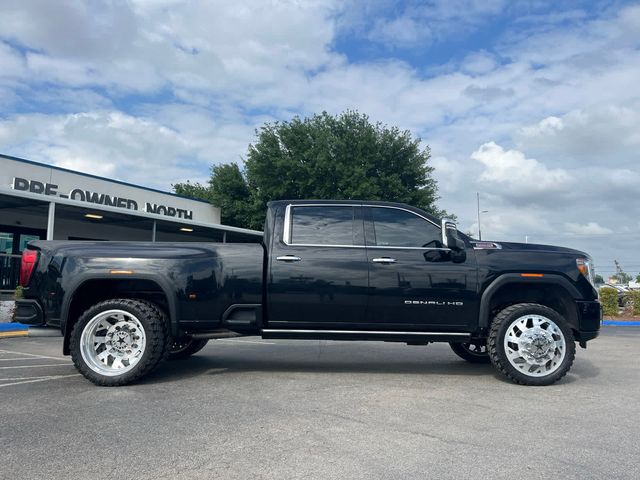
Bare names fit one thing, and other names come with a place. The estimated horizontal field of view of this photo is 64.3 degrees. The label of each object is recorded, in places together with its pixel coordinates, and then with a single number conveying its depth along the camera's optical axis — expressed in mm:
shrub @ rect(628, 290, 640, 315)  17422
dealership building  14930
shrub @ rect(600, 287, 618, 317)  17328
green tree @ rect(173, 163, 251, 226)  28547
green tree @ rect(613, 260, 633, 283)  60000
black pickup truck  5312
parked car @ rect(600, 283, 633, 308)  18312
